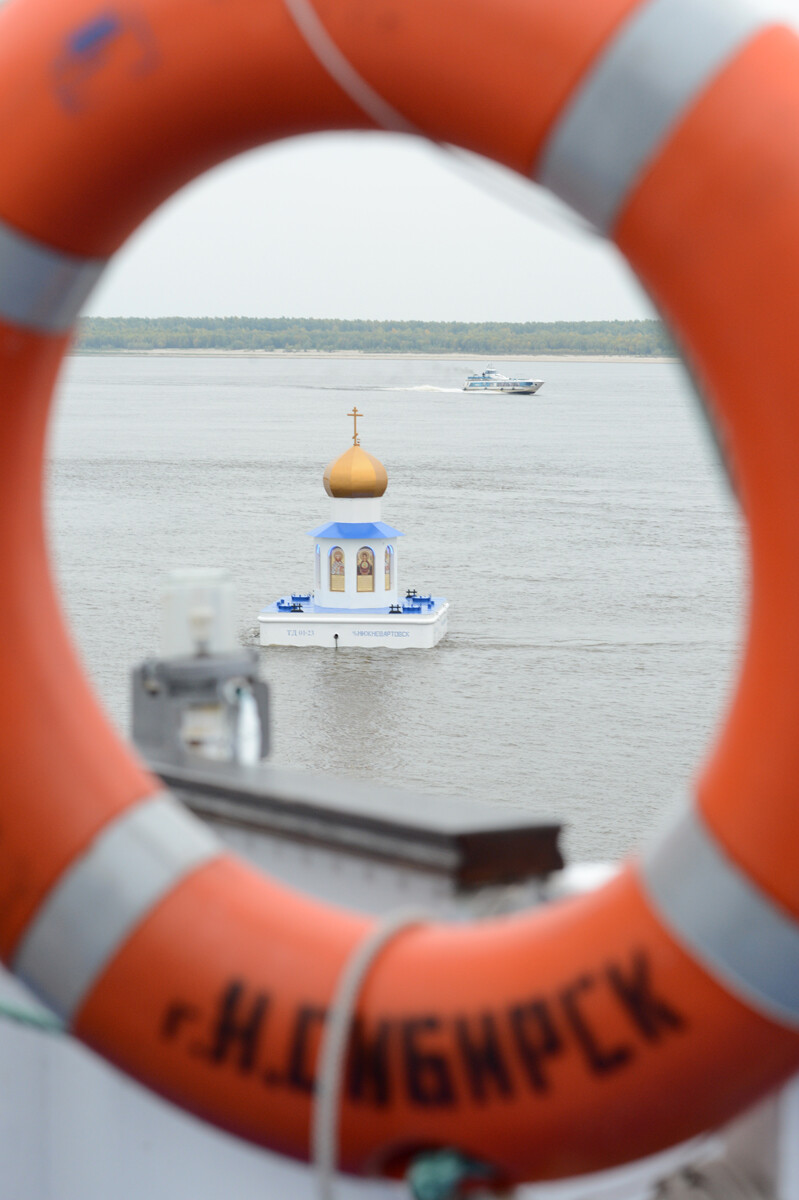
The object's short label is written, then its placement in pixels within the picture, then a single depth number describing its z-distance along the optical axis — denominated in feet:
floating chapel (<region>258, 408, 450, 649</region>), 104.99
